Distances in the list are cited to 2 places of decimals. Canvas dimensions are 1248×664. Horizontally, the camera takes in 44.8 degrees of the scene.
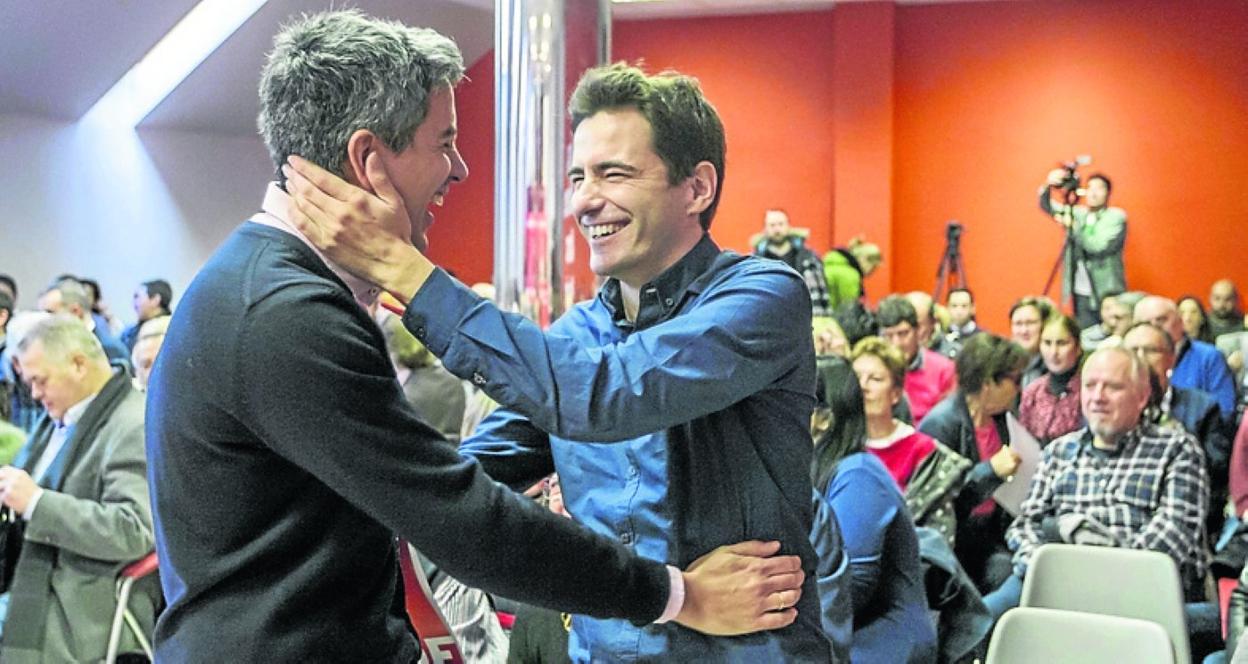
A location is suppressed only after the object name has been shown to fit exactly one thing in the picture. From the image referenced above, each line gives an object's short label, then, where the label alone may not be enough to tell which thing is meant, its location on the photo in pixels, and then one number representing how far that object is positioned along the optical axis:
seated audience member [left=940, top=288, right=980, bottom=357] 9.13
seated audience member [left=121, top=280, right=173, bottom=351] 9.20
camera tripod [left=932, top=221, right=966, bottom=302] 11.88
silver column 5.21
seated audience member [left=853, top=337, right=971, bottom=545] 4.34
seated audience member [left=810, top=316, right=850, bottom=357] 5.21
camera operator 11.07
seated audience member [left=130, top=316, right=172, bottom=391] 4.96
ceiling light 10.95
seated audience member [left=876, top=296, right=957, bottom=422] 6.60
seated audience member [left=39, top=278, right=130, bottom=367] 7.79
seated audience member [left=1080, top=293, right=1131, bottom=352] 7.39
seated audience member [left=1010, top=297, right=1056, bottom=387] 6.97
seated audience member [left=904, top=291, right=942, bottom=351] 7.54
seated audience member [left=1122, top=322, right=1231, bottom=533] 5.43
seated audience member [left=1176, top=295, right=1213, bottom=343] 8.69
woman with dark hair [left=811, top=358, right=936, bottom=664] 3.13
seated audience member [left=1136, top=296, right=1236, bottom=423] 6.86
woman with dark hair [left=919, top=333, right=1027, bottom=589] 4.77
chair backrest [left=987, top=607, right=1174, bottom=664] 3.20
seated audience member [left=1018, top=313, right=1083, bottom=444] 5.80
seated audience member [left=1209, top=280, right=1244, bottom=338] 9.98
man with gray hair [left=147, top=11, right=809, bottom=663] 1.42
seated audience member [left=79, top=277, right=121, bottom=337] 9.23
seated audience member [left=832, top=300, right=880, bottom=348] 6.92
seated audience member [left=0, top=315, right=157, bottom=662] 3.70
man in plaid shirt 4.32
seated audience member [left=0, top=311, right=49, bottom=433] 6.32
